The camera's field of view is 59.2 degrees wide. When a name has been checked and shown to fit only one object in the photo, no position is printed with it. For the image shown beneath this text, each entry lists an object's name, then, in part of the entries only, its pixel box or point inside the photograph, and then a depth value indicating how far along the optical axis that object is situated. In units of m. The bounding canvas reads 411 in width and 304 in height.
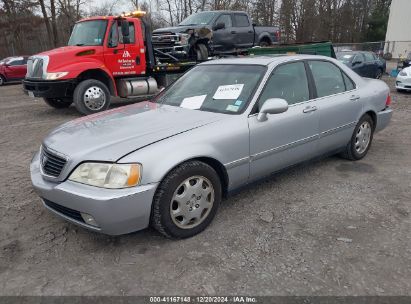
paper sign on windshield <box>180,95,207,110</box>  3.84
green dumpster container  8.75
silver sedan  2.83
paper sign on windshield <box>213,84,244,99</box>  3.74
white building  37.38
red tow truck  8.52
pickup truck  11.17
